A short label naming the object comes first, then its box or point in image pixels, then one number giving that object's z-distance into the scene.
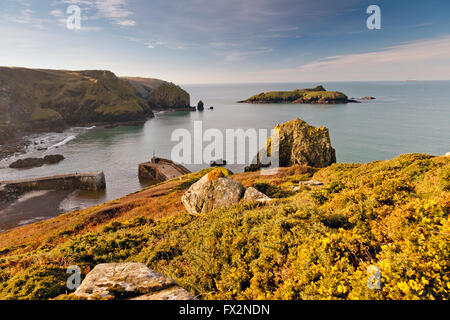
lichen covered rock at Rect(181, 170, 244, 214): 19.75
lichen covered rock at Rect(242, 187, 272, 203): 17.79
